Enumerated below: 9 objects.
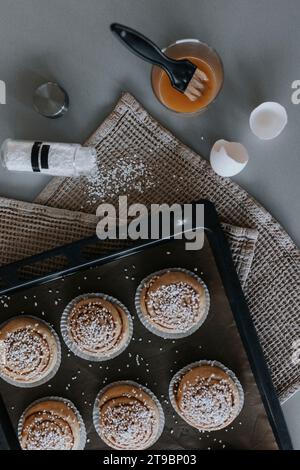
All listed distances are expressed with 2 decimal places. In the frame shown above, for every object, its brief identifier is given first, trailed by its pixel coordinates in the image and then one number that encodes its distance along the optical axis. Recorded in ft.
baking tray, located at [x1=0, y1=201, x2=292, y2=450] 4.77
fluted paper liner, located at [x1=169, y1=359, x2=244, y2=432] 4.74
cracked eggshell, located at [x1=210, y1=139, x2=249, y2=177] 4.79
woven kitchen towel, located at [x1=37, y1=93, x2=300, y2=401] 4.96
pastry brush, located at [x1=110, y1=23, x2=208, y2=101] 4.40
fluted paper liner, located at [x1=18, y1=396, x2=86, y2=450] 4.86
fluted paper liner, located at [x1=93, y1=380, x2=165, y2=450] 4.84
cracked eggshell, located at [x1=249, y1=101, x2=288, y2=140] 4.89
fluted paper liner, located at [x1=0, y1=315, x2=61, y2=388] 4.88
